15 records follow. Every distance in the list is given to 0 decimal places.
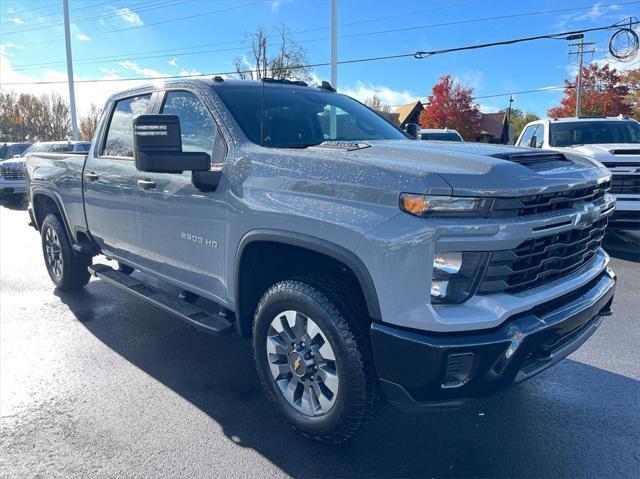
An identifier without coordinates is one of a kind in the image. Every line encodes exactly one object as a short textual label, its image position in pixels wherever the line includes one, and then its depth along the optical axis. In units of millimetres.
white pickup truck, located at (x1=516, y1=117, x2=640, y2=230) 7109
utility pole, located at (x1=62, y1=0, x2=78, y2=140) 22766
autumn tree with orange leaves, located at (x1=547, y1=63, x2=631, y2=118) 35781
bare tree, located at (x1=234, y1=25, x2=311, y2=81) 21428
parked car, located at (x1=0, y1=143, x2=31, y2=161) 19875
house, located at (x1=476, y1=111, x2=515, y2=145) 50094
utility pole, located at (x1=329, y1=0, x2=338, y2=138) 15141
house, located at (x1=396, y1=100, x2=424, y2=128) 43750
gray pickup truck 2234
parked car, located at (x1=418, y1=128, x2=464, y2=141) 13322
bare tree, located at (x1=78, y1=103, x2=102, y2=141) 58750
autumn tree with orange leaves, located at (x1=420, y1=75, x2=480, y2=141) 39188
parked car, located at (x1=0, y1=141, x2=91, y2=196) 15164
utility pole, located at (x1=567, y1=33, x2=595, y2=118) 31356
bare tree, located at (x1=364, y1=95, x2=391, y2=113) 64062
